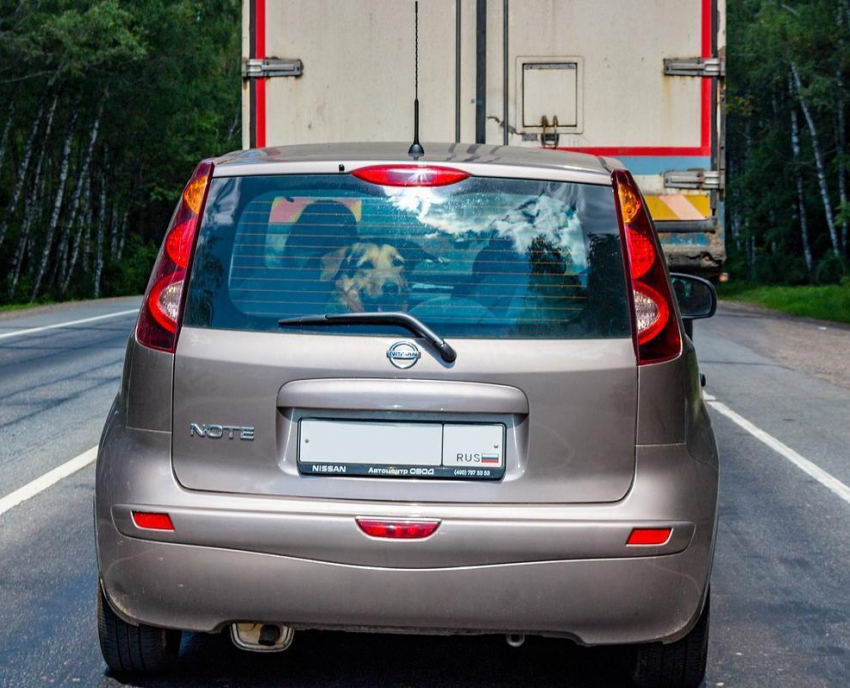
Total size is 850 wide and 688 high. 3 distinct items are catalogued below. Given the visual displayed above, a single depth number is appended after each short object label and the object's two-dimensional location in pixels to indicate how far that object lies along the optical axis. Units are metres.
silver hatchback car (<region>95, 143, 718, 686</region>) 3.60
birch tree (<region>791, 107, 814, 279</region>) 53.22
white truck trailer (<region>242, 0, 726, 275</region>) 8.21
